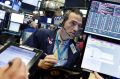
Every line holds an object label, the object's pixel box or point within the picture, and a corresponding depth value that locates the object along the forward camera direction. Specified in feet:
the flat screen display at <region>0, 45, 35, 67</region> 2.06
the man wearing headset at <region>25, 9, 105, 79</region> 3.89
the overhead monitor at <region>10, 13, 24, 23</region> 10.43
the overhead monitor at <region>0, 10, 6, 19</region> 9.56
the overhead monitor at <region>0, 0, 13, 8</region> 11.74
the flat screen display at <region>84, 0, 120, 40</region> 2.71
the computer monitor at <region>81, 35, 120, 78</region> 2.66
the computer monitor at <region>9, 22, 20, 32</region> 10.24
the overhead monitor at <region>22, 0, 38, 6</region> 12.83
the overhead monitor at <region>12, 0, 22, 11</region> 13.00
